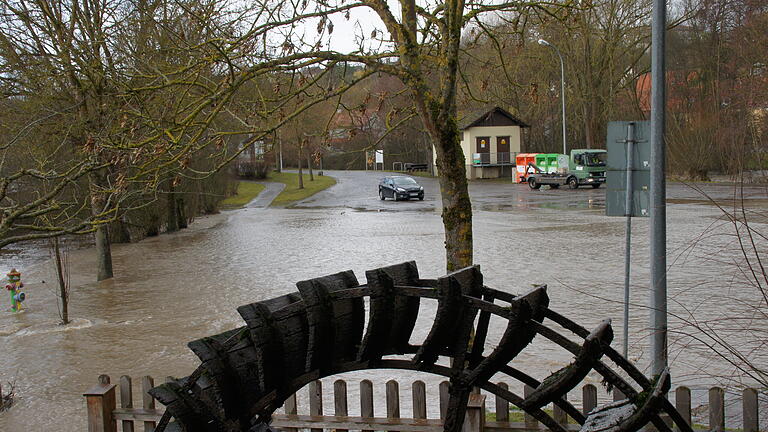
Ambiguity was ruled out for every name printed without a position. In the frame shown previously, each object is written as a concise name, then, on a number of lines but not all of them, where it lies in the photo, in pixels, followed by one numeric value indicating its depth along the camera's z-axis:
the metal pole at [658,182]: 6.57
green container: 45.82
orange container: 49.82
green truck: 43.66
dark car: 43.69
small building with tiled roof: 58.97
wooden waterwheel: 4.12
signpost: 8.21
